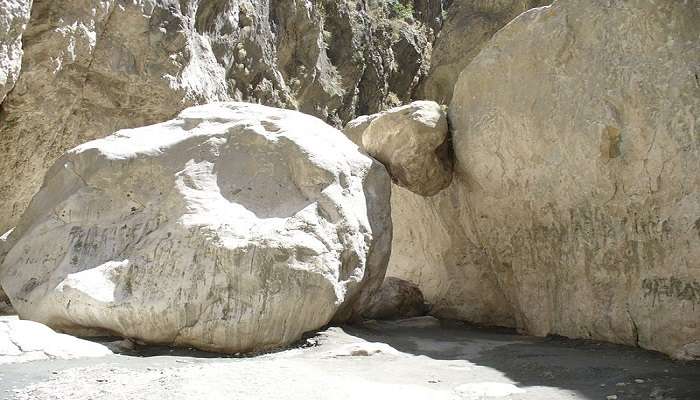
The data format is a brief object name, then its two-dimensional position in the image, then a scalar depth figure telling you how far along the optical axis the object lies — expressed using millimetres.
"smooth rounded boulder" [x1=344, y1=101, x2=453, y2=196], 6602
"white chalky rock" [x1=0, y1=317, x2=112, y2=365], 4090
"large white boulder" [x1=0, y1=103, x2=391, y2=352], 4812
